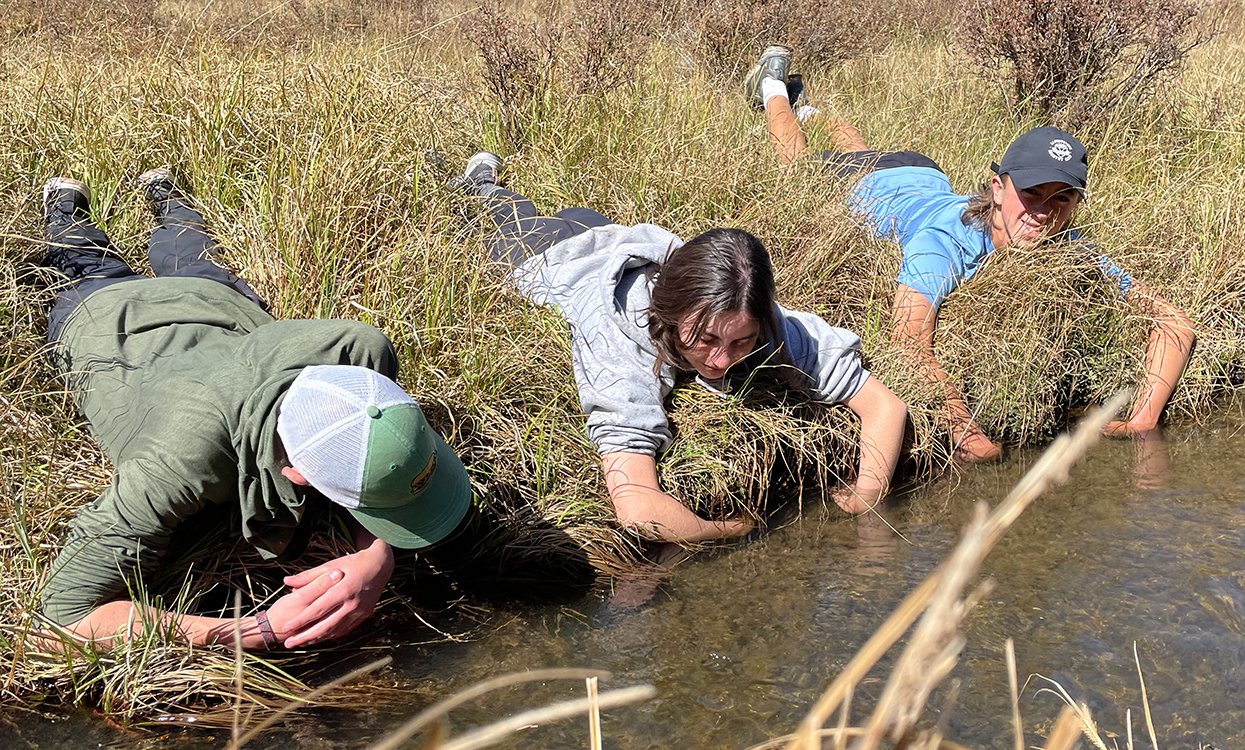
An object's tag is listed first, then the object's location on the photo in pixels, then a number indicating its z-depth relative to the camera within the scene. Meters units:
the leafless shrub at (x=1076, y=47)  6.06
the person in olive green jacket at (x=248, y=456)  2.40
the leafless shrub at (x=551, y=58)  5.01
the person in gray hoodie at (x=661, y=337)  3.32
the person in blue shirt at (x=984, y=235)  4.28
